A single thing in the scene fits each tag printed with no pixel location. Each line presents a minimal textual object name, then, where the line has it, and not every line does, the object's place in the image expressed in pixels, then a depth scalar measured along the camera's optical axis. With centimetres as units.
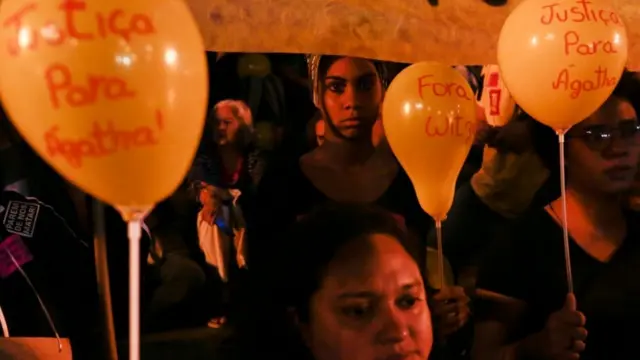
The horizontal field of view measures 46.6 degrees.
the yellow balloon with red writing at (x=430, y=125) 166
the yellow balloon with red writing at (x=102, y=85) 105
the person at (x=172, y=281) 161
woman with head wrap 173
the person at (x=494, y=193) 199
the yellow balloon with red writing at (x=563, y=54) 162
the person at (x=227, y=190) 166
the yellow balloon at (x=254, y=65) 169
